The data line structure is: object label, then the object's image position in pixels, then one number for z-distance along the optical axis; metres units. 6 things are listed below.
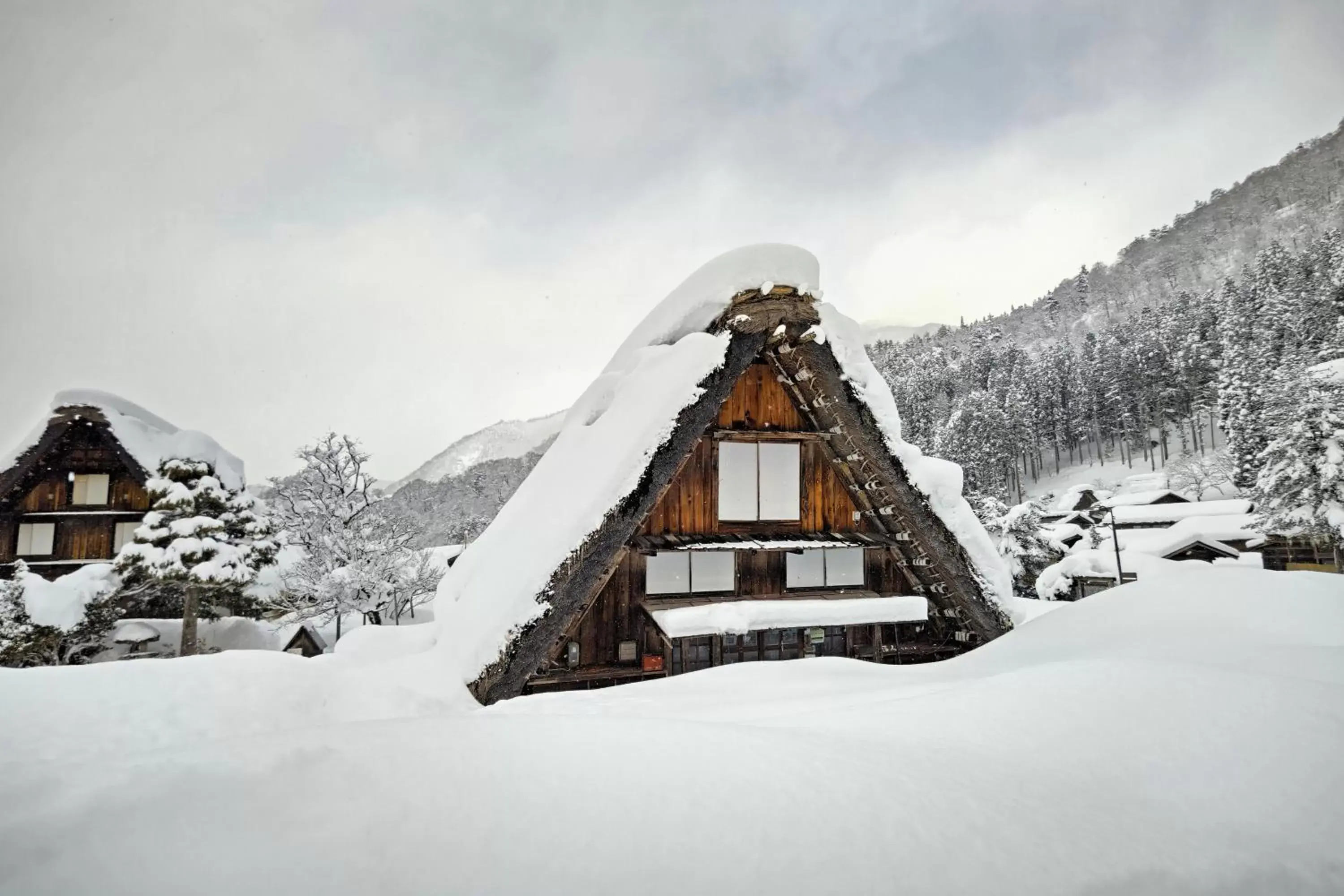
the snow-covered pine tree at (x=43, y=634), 11.04
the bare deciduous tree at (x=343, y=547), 16.31
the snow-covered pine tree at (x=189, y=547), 13.71
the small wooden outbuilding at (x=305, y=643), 16.52
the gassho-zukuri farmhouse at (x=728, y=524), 6.43
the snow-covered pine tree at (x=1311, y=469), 19.06
